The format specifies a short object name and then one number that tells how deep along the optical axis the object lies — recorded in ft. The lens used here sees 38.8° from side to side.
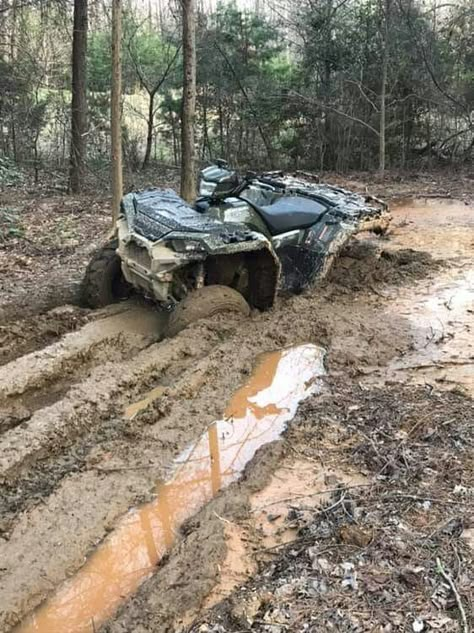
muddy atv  21.99
